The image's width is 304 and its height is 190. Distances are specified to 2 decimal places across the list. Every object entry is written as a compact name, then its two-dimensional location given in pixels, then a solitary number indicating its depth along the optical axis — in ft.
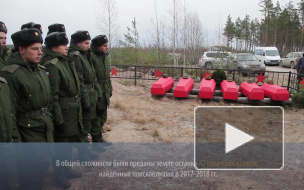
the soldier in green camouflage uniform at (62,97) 9.56
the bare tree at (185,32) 51.11
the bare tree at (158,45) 53.07
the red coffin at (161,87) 26.55
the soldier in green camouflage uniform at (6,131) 6.70
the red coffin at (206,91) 25.31
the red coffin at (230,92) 25.03
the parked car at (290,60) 71.26
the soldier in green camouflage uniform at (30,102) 7.79
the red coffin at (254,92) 24.94
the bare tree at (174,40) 48.60
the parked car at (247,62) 50.03
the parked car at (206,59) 57.73
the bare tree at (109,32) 44.25
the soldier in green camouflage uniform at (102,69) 13.39
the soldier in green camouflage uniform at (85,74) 11.68
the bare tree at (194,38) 60.49
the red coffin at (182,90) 25.95
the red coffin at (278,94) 24.83
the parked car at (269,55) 76.13
